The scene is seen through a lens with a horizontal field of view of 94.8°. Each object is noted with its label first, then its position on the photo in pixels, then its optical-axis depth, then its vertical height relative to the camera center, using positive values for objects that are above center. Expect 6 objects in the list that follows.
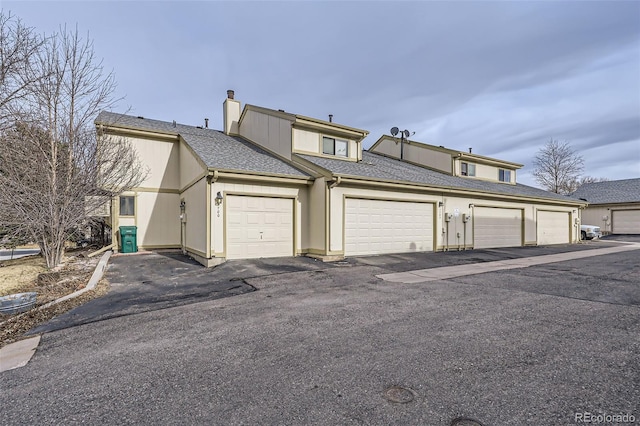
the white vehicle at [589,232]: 22.79 -1.41
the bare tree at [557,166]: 36.75 +6.17
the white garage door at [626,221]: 25.39 -0.64
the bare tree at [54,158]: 8.81 +1.83
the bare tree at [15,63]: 9.25 +4.88
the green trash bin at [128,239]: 12.65 -1.03
